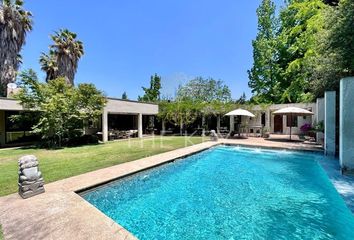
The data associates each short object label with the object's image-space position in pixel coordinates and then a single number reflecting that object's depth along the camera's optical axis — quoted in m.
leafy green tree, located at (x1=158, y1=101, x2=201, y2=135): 22.52
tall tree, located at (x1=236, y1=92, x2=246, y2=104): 36.73
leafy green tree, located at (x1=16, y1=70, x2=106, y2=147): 13.45
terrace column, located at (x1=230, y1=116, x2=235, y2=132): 22.43
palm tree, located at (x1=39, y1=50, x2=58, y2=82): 22.64
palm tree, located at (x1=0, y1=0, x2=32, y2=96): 17.89
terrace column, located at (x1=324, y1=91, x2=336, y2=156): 10.41
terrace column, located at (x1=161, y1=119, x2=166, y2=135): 24.17
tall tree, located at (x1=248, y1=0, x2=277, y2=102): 28.23
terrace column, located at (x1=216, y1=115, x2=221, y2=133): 22.84
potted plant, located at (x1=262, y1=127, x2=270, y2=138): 19.34
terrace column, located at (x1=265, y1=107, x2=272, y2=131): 22.83
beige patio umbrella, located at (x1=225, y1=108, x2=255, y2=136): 18.50
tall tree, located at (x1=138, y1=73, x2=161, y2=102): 44.84
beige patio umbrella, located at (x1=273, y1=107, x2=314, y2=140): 15.80
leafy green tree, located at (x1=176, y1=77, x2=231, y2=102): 40.81
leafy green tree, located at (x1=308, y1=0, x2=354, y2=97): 7.59
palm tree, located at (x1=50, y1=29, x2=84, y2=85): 22.48
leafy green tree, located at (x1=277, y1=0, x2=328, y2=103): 19.51
